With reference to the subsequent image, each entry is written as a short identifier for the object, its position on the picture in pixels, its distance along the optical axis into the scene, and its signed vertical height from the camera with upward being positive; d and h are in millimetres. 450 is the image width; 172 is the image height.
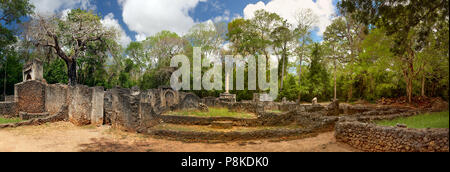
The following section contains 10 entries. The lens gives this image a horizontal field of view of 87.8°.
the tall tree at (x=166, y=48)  37250 +6495
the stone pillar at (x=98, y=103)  13461 -881
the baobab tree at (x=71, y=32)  22594 +5888
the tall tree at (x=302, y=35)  31703 +7253
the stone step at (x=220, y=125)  13531 -2125
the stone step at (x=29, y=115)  14367 -1673
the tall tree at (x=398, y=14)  9078 +3222
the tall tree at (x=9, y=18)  25406 +7843
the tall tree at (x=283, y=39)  31906 +6785
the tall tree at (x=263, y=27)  32772 +9008
